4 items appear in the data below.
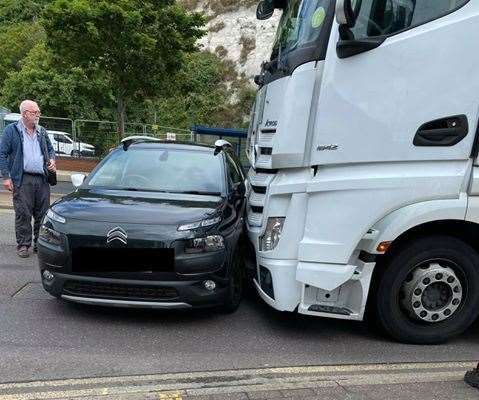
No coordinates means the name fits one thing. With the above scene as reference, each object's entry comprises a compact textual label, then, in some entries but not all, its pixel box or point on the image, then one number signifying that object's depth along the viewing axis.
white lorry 4.01
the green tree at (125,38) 17.72
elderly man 6.44
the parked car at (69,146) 19.81
